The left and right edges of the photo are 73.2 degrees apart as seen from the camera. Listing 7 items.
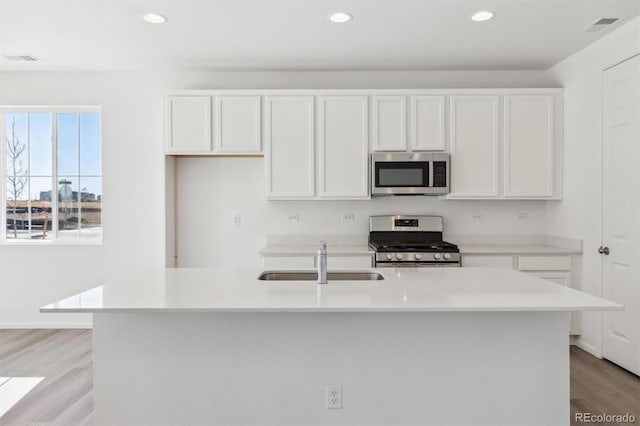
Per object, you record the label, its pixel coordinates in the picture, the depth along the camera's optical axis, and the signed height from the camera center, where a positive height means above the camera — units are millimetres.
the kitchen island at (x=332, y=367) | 2084 -766
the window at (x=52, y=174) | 4391 +353
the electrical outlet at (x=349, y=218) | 4363 -92
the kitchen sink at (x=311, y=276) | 2555 -401
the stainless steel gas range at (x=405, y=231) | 4188 -219
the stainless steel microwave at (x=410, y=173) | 3959 +332
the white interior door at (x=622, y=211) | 3066 -13
